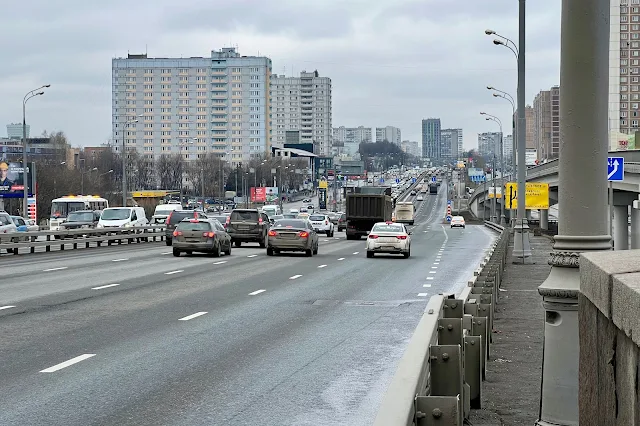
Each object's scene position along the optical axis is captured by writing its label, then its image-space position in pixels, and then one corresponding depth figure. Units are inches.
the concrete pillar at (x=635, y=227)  3223.4
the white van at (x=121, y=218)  2281.0
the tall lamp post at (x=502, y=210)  3358.0
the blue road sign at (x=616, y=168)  1119.7
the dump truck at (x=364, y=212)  2642.7
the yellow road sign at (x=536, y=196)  2551.7
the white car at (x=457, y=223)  4522.6
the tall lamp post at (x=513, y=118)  2579.2
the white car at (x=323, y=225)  3031.5
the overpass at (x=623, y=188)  2281.3
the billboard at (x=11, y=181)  3243.1
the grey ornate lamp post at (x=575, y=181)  293.3
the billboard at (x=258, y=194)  6702.8
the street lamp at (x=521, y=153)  1491.1
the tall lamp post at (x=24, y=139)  2453.2
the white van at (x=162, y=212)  2835.6
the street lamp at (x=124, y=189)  2800.2
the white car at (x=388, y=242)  1656.0
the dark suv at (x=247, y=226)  2053.4
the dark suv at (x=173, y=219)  2149.4
